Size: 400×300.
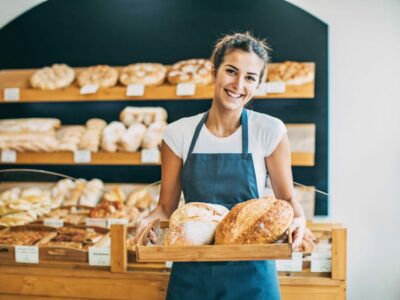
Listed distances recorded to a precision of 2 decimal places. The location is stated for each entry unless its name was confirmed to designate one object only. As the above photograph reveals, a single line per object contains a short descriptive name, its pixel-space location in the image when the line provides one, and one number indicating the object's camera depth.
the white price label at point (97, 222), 2.71
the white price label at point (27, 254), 2.43
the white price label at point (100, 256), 2.35
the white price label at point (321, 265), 2.17
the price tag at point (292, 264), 2.20
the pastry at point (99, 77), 3.12
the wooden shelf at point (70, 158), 3.05
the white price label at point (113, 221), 2.72
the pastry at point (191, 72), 2.99
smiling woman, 1.58
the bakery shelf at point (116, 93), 2.87
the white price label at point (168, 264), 2.30
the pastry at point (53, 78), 3.18
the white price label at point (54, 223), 2.73
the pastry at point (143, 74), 3.07
